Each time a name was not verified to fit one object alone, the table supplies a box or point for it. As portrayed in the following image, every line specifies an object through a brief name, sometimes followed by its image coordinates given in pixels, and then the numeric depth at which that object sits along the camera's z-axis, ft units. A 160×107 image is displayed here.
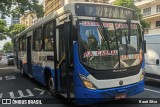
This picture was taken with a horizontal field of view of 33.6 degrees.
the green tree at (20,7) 78.54
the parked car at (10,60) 118.60
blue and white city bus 23.34
